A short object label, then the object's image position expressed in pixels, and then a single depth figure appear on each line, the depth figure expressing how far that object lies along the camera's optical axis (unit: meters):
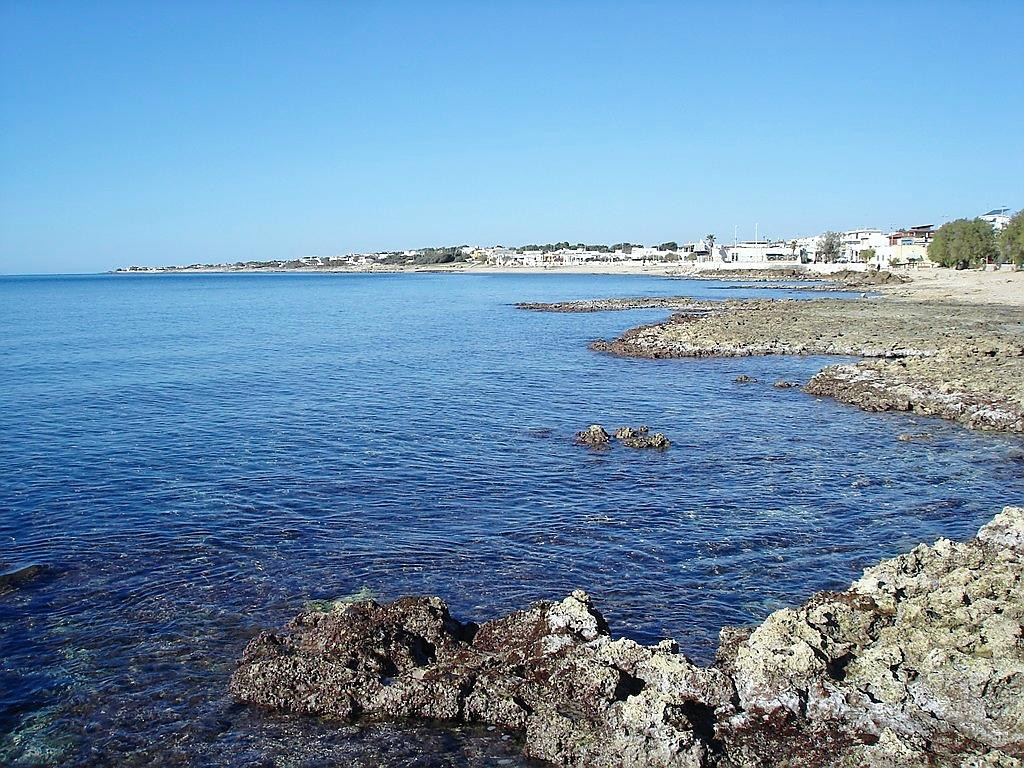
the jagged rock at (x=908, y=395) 25.33
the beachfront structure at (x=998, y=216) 157.50
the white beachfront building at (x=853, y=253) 190.00
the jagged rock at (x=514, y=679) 8.84
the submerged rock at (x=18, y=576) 13.98
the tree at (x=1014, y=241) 94.12
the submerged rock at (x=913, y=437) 23.92
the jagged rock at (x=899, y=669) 8.74
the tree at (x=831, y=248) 195.66
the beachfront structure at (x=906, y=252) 158.50
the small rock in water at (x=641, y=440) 23.92
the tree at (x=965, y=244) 112.00
